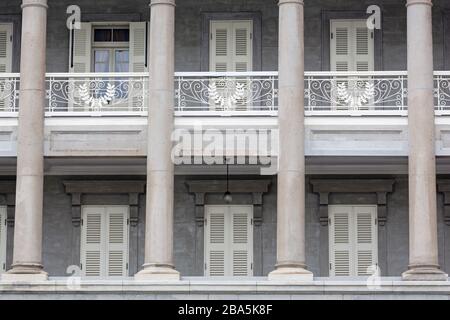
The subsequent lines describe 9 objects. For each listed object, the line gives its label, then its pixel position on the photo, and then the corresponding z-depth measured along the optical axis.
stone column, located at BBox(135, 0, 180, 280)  28.36
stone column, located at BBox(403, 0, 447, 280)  28.09
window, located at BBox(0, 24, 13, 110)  32.53
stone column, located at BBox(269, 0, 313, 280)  28.19
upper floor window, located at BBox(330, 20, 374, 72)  32.25
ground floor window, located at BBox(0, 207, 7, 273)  31.58
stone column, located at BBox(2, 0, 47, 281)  28.42
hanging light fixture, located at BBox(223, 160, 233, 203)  30.52
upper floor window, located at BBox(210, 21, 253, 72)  32.34
